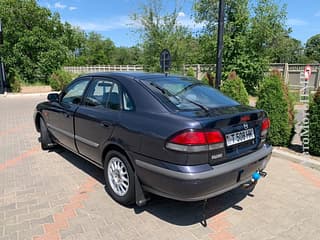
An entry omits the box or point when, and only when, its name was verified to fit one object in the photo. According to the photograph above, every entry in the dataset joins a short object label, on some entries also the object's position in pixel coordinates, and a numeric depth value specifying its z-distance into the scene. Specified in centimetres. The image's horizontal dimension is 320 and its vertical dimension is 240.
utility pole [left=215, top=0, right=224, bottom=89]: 596
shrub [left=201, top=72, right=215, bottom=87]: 871
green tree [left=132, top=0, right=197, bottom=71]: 2067
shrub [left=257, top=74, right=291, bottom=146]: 526
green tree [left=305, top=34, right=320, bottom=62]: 6588
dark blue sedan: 242
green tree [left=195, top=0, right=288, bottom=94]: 1562
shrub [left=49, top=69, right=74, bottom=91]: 1997
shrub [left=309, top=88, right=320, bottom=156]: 466
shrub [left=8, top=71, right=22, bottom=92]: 1980
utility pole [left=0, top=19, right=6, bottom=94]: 1834
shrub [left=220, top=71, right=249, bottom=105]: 663
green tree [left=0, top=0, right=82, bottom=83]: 2150
